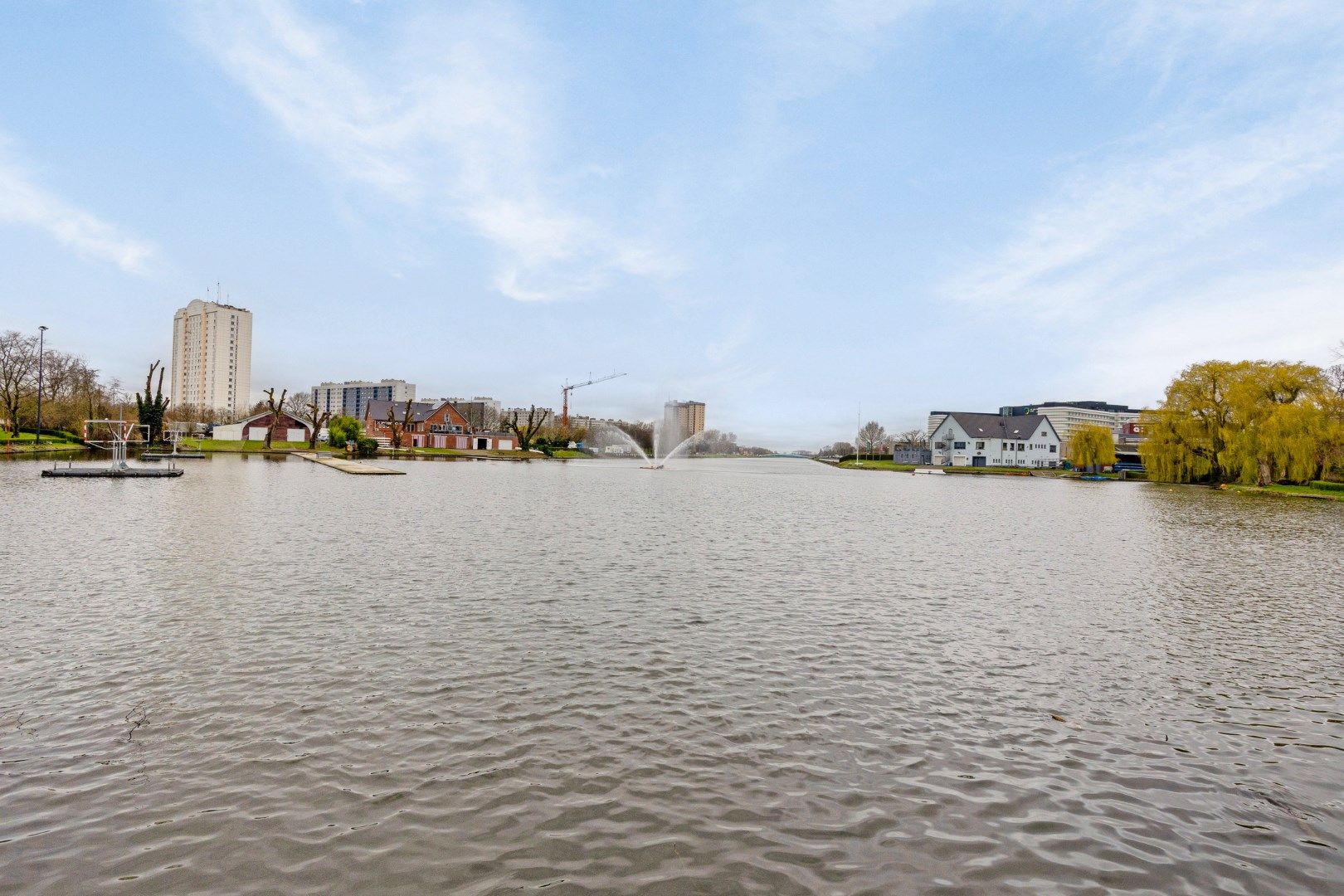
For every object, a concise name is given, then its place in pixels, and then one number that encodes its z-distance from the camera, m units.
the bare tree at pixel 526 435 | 118.66
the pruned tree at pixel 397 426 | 106.94
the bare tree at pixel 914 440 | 172.52
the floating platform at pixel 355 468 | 58.81
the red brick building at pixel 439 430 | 128.00
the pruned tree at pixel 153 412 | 89.38
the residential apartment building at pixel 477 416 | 174.23
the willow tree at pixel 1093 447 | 96.75
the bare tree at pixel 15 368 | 83.25
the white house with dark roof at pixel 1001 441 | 133.75
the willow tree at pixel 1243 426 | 62.16
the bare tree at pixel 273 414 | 97.00
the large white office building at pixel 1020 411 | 191.88
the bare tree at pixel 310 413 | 107.57
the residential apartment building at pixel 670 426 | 136.16
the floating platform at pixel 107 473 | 44.01
